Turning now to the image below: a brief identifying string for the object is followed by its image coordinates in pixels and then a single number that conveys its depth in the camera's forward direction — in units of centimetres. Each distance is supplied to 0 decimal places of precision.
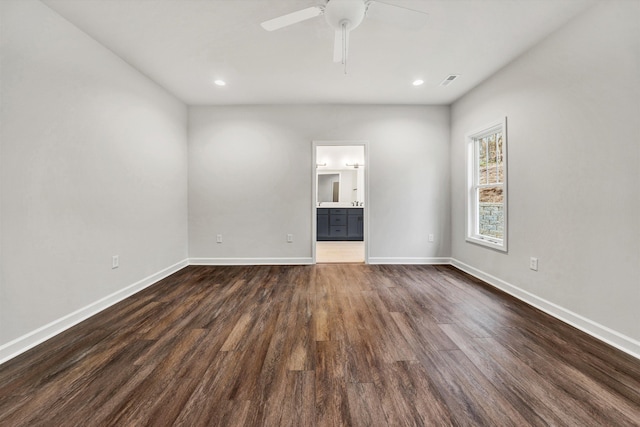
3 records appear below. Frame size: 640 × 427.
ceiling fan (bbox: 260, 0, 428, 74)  169
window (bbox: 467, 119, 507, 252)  305
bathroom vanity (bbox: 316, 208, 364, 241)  705
